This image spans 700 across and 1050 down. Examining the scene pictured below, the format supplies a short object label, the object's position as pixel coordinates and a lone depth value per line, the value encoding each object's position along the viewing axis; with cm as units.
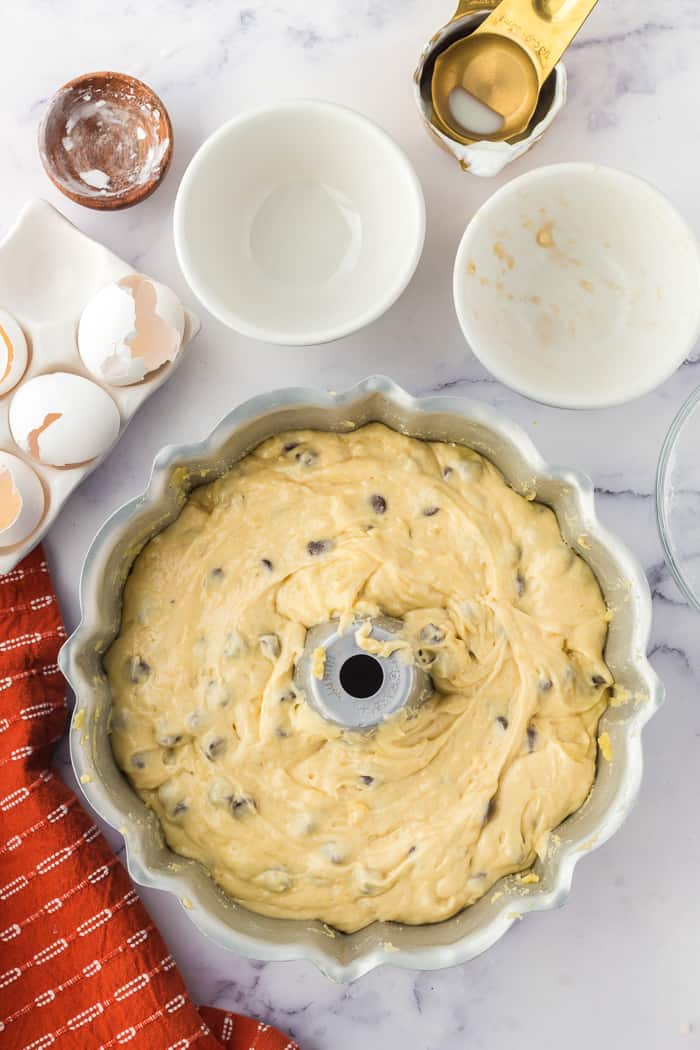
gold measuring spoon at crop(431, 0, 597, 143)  105
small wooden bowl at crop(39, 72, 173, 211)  107
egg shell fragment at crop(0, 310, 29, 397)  106
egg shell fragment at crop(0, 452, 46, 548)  105
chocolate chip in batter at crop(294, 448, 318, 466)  102
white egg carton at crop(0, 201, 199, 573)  107
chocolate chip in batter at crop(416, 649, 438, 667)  100
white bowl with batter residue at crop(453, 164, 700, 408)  105
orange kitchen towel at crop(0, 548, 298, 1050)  107
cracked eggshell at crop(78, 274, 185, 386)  105
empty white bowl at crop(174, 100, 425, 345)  105
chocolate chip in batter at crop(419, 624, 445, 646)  100
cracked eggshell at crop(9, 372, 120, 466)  105
